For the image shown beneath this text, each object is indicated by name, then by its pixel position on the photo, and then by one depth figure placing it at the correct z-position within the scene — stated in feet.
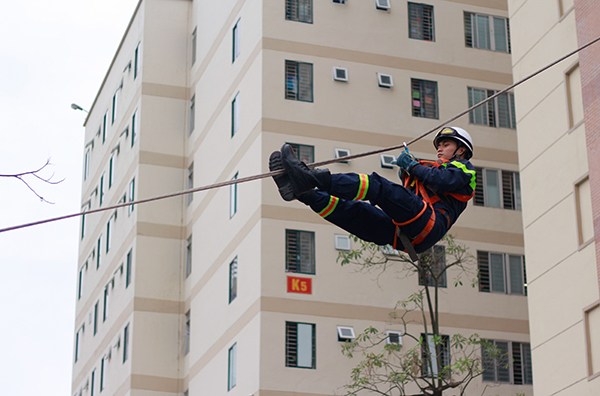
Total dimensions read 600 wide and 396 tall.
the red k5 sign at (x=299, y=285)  73.87
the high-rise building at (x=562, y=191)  53.67
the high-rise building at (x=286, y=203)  74.23
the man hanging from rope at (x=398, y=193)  27.04
